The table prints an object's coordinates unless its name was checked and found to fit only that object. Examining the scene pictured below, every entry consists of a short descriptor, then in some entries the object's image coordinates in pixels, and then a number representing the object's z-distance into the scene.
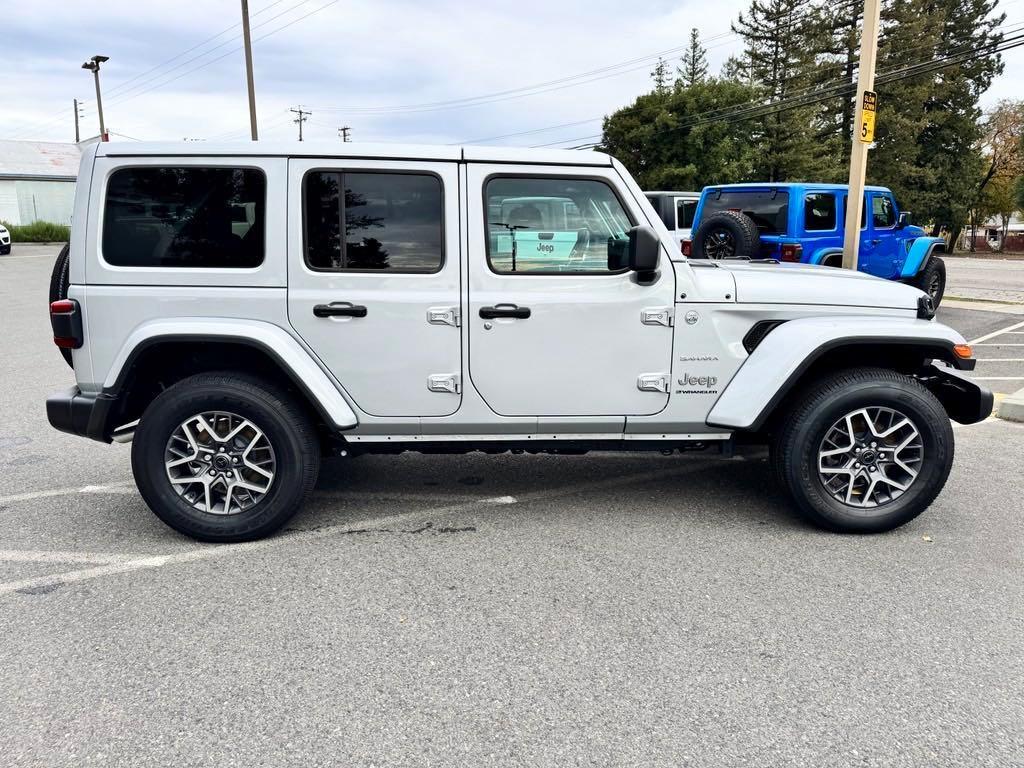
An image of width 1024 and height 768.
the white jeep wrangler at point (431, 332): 3.82
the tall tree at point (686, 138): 37.38
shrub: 36.41
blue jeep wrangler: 10.08
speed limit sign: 8.84
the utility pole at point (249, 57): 24.41
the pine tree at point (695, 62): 52.47
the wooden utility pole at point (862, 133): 8.70
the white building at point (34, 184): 43.00
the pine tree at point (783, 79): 42.00
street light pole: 40.41
